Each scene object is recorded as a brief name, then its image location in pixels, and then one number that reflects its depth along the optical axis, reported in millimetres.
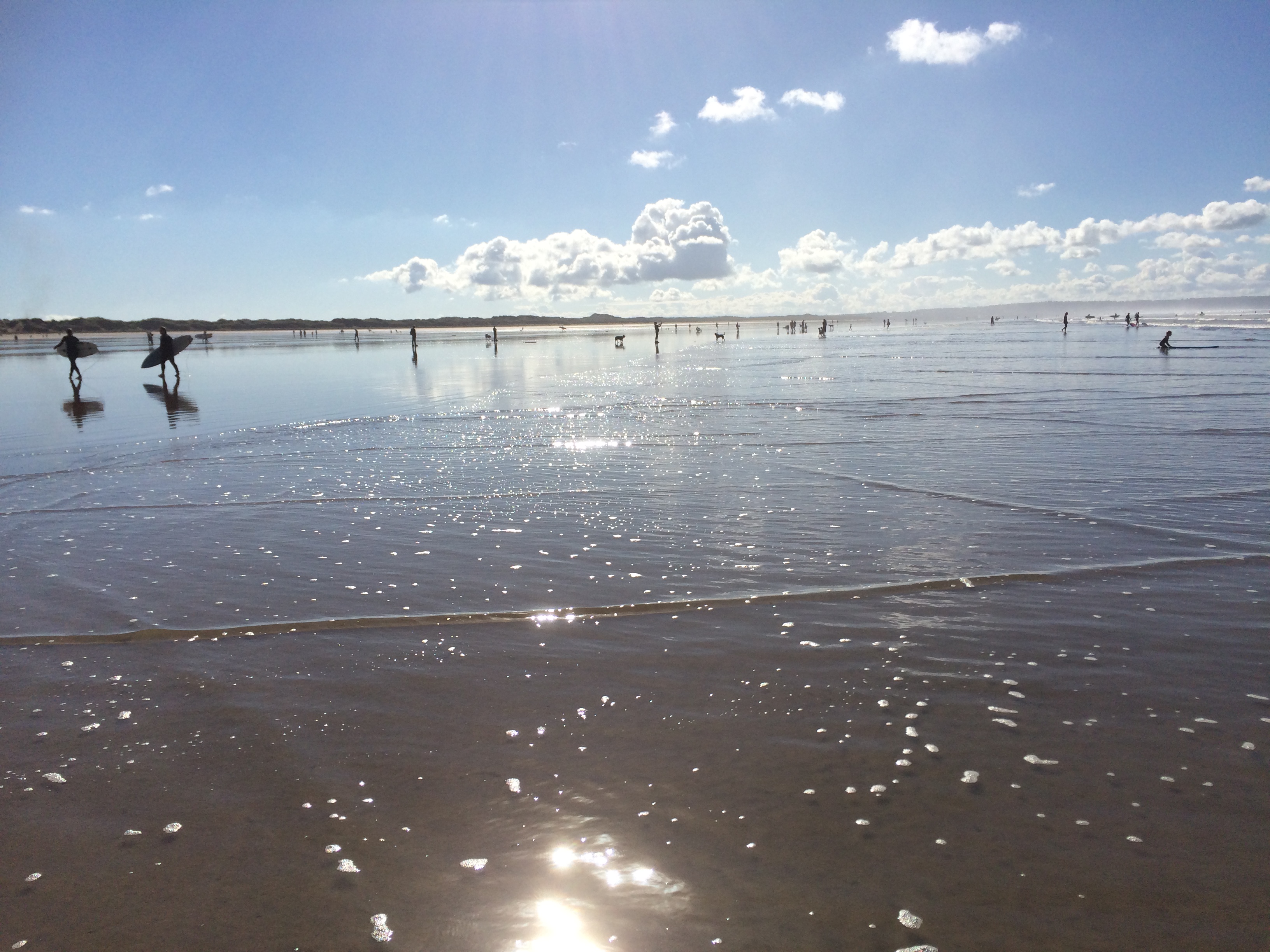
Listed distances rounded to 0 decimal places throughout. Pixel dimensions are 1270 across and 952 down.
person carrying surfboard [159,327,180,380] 37156
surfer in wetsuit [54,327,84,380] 36188
